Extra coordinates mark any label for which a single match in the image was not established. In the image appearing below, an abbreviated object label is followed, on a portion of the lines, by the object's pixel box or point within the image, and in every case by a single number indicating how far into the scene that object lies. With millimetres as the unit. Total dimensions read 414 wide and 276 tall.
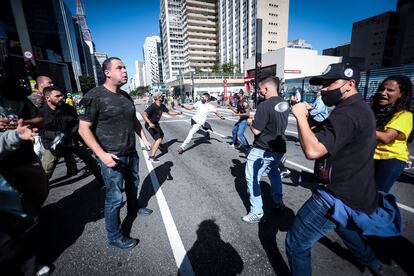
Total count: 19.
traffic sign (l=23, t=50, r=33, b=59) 13070
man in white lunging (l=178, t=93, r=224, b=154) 6844
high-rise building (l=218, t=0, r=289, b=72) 72875
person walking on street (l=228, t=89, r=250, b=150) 6618
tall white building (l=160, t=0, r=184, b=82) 98000
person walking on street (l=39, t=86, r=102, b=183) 3900
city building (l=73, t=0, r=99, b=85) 91956
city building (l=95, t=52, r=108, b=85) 189475
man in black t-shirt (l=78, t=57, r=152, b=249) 2129
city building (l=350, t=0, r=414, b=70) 56594
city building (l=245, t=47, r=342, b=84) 43969
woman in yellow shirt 2292
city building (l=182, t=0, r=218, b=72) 88812
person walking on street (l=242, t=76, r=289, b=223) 2734
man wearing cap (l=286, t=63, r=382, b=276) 1353
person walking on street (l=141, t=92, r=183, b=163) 5980
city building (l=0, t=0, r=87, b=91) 33219
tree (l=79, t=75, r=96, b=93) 58594
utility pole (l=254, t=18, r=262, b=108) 16153
